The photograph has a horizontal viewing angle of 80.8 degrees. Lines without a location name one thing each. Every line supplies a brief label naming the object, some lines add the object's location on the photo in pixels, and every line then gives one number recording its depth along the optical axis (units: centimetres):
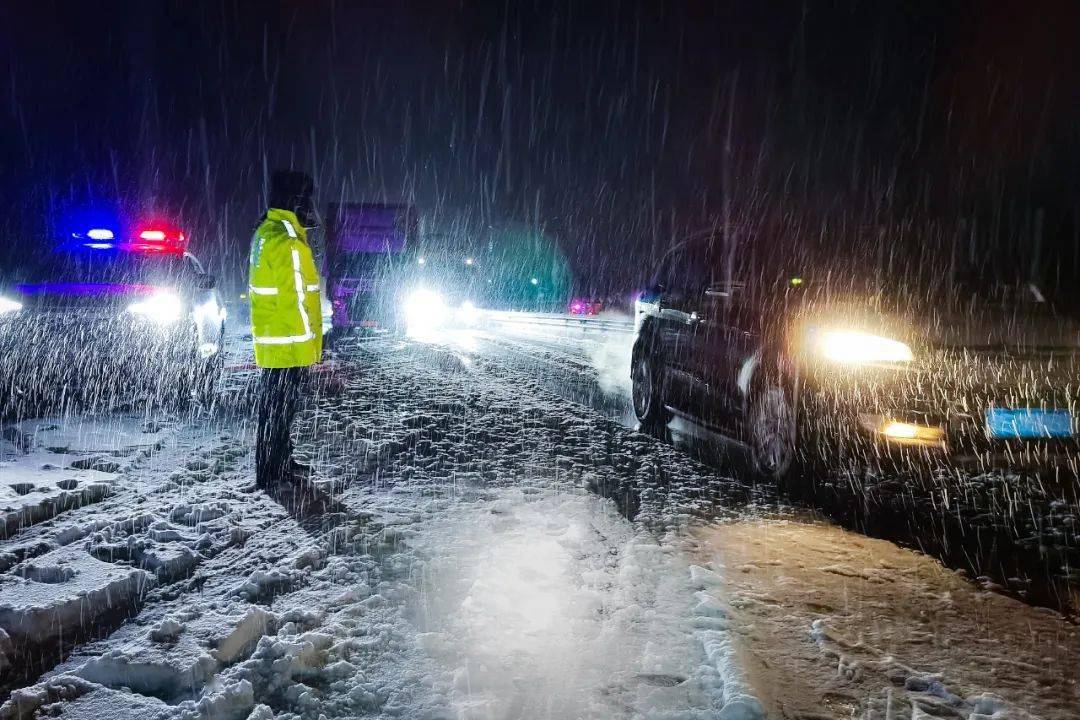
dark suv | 389
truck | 2041
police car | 648
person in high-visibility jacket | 439
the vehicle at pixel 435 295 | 2172
